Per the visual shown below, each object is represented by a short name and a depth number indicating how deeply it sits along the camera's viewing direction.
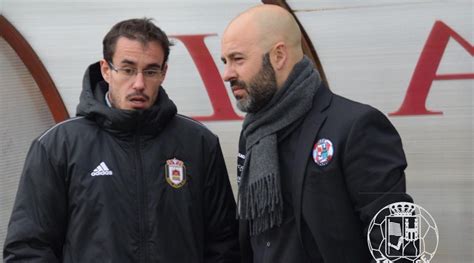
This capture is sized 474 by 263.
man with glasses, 4.98
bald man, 4.68
